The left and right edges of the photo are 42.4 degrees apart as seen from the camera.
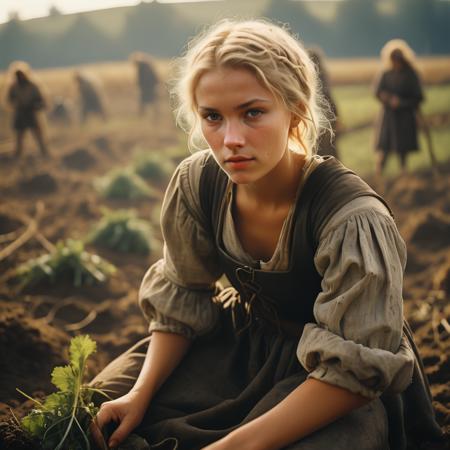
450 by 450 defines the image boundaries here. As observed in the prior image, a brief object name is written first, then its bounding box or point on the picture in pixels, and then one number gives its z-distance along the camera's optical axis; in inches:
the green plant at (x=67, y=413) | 75.5
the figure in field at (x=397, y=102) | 294.5
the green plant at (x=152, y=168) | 352.8
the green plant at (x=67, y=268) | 181.9
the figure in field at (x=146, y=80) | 566.3
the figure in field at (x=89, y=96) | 565.0
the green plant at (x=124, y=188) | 306.0
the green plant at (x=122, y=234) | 218.1
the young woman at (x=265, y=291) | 67.0
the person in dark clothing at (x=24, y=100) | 384.5
